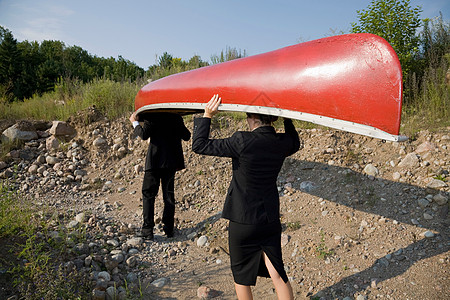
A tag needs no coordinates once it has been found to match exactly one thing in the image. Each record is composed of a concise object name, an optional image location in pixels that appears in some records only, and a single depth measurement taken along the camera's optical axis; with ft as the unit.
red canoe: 6.93
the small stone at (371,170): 14.30
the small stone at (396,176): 13.67
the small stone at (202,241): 13.21
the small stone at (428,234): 11.02
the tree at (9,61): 41.93
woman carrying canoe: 7.31
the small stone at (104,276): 10.11
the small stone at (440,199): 12.01
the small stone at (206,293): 9.89
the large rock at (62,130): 23.32
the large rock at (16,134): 22.35
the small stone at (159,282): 10.46
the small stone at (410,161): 13.91
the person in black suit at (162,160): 12.75
